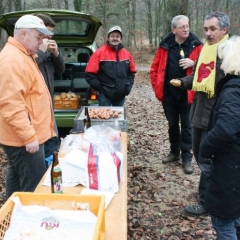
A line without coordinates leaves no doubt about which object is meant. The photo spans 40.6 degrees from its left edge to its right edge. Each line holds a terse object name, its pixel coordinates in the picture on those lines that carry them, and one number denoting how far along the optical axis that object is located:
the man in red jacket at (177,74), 4.15
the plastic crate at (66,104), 5.28
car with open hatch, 5.00
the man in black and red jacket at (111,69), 4.64
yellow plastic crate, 1.73
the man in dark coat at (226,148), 2.16
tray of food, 3.54
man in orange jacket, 2.44
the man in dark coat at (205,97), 3.17
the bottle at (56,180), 2.04
